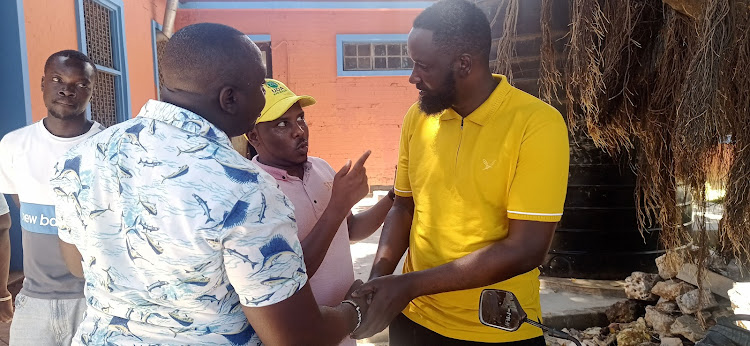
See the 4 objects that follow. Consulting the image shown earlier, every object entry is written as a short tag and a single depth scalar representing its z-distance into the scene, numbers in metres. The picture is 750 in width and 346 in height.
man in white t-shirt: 2.35
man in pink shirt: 1.82
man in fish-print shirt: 1.08
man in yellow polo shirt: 1.71
